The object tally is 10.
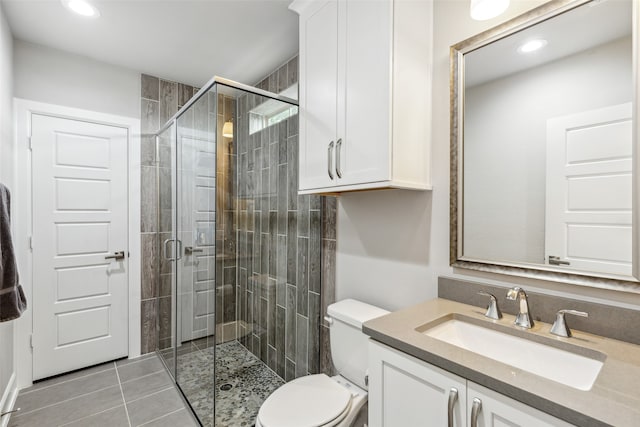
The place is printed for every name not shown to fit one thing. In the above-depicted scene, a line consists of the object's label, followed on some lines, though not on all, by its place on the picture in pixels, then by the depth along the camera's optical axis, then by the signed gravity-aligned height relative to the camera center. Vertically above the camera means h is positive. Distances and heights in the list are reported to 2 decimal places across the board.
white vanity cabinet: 0.71 -0.51
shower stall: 1.77 -0.28
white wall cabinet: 1.27 +0.56
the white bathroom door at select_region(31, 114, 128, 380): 2.34 -0.26
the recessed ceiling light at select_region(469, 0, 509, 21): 1.15 +0.79
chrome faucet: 1.05 -0.34
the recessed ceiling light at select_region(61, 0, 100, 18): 1.79 +1.25
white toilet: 1.29 -0.87
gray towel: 1.50 -0.32
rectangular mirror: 0.97 +0.26
